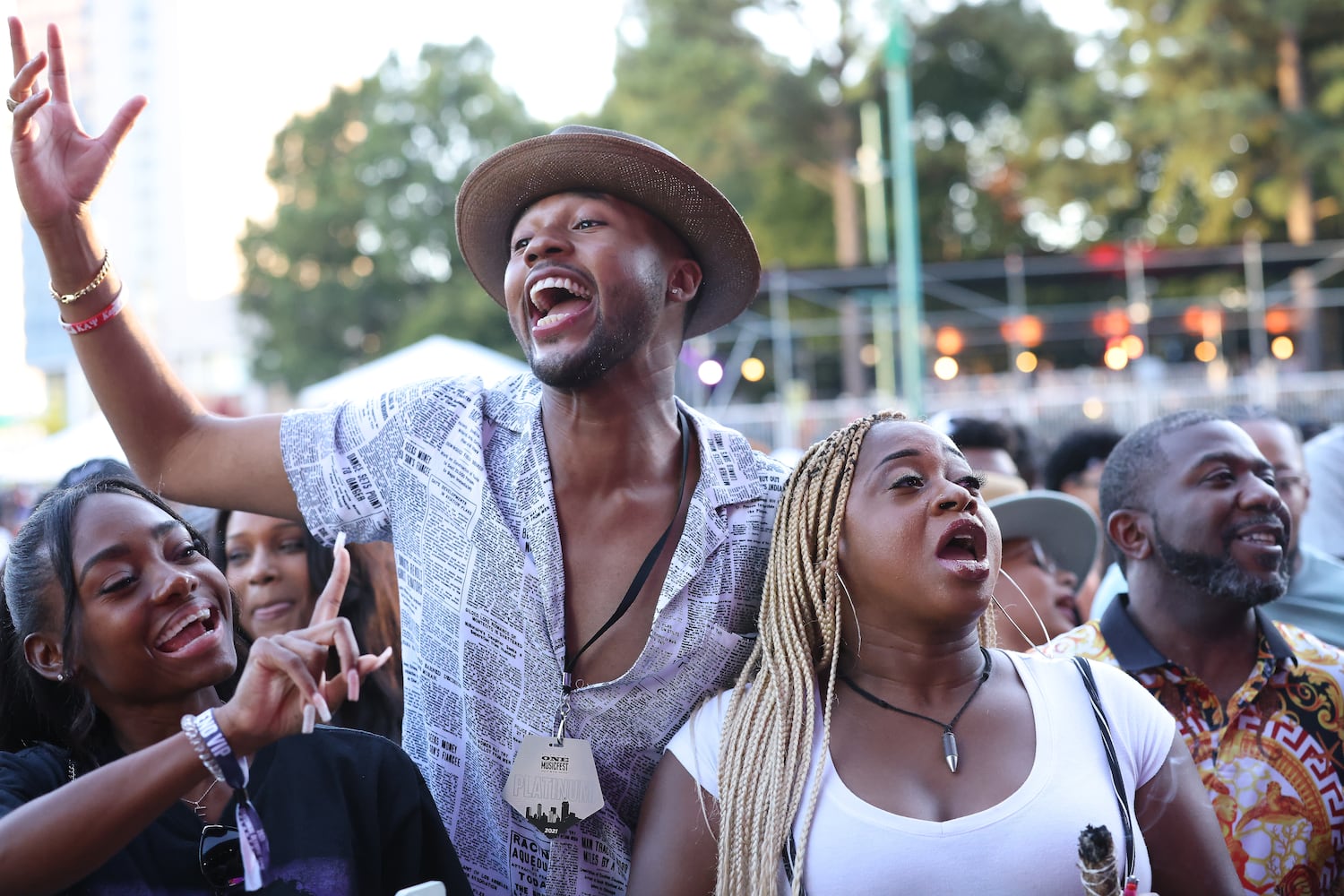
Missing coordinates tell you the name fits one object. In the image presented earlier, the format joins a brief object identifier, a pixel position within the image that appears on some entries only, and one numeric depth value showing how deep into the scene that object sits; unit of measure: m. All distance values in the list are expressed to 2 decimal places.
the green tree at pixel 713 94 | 24.84
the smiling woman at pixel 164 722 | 2.16
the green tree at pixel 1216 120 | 21.22
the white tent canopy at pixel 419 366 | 9.50
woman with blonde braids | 2.21
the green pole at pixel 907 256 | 14.72
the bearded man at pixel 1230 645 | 2.84
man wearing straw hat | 2.57
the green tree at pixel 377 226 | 29.14
